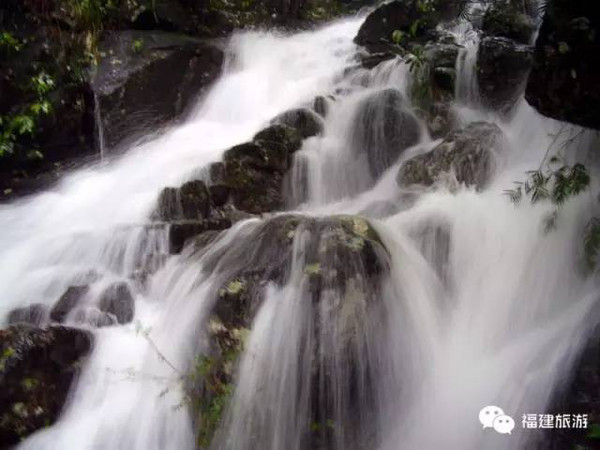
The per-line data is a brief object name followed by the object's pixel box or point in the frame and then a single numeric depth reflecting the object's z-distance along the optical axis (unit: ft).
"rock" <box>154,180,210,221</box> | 18.15
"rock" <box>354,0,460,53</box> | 26.94
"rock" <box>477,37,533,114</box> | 21.67
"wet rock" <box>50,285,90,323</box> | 14.37
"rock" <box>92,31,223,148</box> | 24.02
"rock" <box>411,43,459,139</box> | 22.29
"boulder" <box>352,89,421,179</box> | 21.99
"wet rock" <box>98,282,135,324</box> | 14.33
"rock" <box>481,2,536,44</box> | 21.36
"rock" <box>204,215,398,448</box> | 11.60
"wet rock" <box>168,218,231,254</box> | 16.48
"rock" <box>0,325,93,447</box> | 12.19
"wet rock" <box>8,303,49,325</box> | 14.46
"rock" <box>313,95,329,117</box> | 24.09
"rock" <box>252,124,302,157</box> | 20.81
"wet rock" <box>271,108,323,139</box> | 22.93
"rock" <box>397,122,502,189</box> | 18.26
